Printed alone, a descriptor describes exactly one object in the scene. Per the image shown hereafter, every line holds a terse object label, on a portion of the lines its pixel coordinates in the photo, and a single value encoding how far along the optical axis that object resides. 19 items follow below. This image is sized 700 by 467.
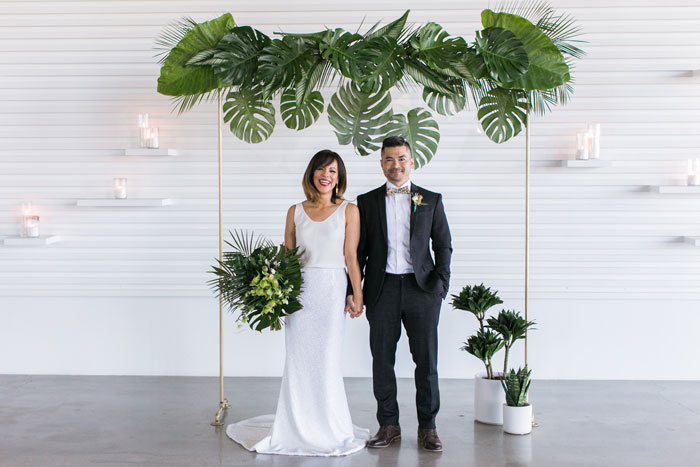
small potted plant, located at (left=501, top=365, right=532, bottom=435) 3.96
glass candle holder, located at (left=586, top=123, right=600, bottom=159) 4.93
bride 3.69
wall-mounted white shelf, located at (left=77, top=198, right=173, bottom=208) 5.05
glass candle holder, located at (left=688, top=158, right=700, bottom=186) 4.91
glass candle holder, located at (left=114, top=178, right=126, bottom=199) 5.12
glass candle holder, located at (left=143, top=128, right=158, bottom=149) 5.07
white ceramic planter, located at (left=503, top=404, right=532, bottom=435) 3.95
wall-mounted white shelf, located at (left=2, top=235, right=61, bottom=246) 5.09
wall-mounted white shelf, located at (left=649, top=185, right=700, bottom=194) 4.86
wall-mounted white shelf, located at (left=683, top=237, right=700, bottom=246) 4.84
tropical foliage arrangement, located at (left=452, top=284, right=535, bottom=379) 4.10
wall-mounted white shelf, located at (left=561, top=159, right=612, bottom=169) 4.89
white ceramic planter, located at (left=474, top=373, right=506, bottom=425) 4.16
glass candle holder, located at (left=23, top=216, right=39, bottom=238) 5.12
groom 3.73
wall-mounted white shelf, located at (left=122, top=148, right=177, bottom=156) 5.04
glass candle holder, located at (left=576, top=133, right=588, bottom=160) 4.94
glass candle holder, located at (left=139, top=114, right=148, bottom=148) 5.06
